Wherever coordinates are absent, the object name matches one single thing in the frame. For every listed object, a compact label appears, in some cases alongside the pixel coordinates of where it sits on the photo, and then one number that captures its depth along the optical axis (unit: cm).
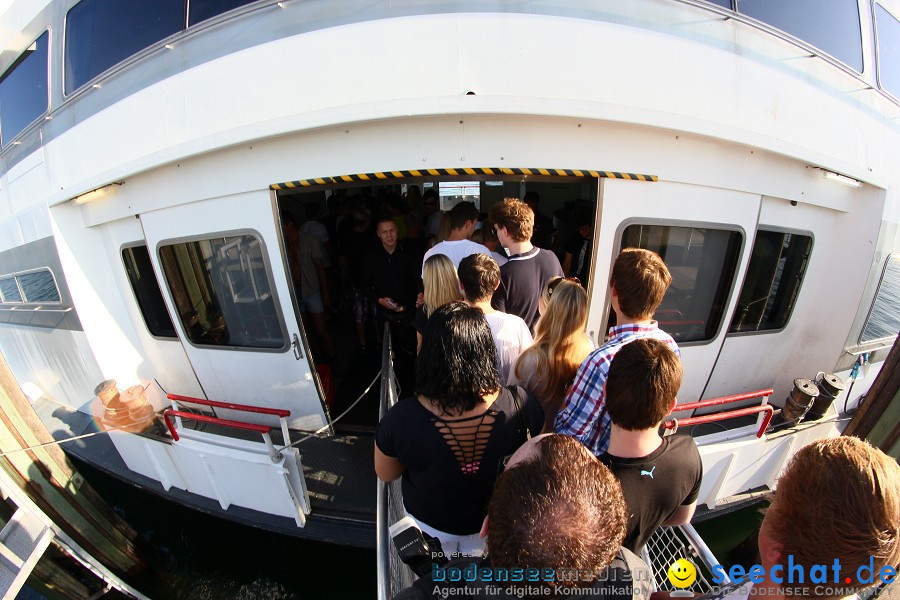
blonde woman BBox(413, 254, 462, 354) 241
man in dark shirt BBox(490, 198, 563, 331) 249
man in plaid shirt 167
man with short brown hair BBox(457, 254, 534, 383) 204
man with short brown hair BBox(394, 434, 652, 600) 83
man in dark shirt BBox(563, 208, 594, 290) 366
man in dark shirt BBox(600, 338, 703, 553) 130
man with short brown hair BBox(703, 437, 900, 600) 87
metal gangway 157
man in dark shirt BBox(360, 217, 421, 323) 362
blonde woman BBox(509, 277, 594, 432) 188
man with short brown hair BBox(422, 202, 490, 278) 280
